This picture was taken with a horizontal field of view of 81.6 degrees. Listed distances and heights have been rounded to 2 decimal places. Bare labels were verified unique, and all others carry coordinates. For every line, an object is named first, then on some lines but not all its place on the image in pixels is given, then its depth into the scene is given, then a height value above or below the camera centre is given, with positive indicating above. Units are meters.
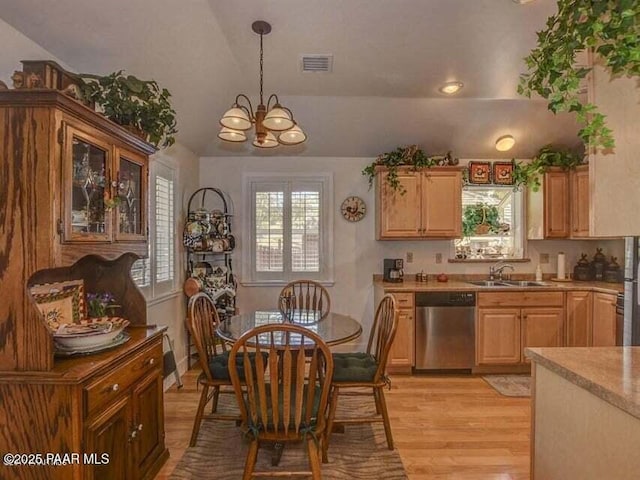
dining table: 2.39 -0.67
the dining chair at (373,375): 2.43 -0.94
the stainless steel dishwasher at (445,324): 3.88 -0.92
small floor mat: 3.48 -1.47
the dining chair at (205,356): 2.50 -0.86
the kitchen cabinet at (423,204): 4.23 +0.37
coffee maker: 4.33 -0.40
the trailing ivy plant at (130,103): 1.95 +0.74
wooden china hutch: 1.47 -0.17
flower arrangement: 2.17 -0.42
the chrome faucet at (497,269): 4.54 -0.40
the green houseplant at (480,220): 4.66 +0.21
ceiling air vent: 2.96 +1.42
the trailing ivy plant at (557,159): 4.27 +0.90
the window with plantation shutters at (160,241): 3.22 -0.06
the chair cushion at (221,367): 2.54 -0.93
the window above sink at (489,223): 4.66 +0.17
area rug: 2.28 -1.46
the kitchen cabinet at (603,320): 3.61 -0.83
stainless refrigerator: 2.80 -0.46
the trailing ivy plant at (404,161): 4.19 +0.86
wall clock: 4.57 +0.33
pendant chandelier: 2.25 +0.71
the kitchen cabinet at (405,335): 3.89 -1.04
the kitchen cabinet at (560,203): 4.24 +0.40
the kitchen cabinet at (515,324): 3.90 -0.92
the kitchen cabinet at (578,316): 3.87 -0.83
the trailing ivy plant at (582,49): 0.98 +0.55
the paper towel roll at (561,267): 4.46 -0.36
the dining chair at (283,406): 1.82 -0.87
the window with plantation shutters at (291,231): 4.59 +0.06
